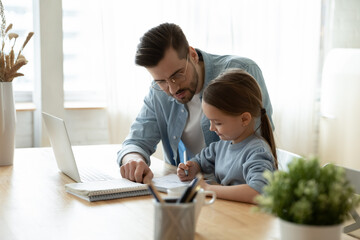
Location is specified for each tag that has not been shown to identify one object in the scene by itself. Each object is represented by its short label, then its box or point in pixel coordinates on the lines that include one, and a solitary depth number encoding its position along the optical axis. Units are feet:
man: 6.08
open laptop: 5.57
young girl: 5.09
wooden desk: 3.90
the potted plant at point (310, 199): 2.73
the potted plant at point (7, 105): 6.52
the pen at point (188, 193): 3.35
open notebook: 4.92
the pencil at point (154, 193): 3.23
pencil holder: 3.22
